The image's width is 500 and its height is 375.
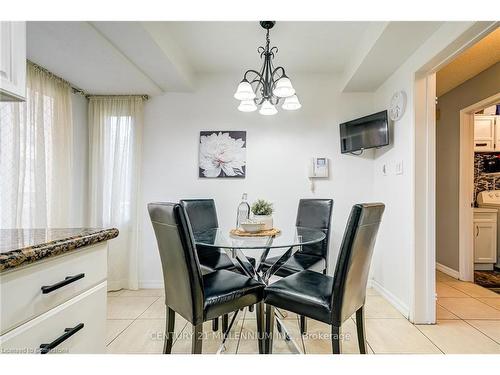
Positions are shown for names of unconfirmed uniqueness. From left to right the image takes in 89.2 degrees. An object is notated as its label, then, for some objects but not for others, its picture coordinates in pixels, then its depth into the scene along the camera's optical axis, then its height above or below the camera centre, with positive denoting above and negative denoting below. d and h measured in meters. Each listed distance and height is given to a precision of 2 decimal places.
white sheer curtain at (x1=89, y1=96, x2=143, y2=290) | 2.94 +0.15
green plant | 2.01 -0.17
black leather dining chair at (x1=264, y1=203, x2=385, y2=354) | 1.33 -0.61
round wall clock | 2.34 +0.79
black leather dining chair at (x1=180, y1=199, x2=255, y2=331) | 2.19 -0.42
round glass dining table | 1.66 -0.38
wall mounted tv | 2.54 +0.58
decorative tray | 1.89 -0.35
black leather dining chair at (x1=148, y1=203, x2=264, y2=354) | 1.33 -0.60
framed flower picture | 3.00 +0.39
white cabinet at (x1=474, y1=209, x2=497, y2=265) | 3.38 -0.57
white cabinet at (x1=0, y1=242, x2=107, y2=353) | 0.68 -0.37
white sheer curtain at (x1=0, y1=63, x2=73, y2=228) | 2.03 +0.29
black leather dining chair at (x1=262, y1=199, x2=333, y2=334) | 2.14 -0.60
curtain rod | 2.24 +1.07
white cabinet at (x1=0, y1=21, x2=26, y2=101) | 0.94 +0.49
